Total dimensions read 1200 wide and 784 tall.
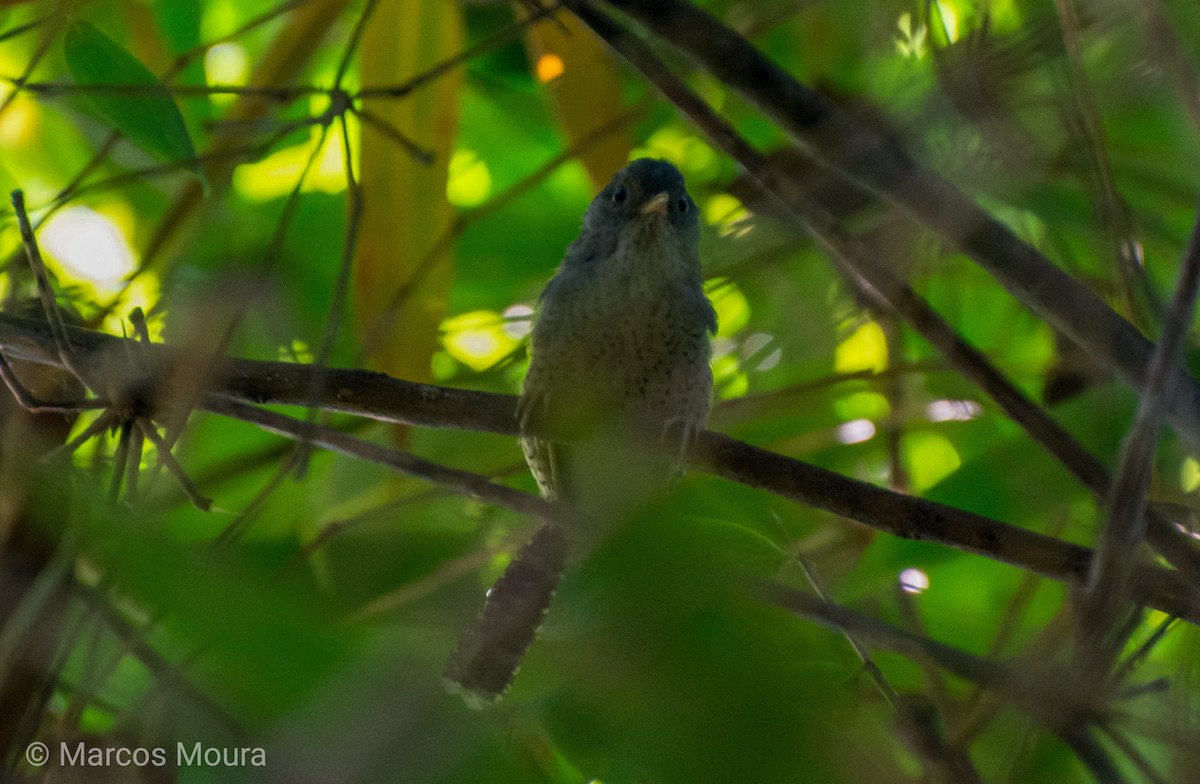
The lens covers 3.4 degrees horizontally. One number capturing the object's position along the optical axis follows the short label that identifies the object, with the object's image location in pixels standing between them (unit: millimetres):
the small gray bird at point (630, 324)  4316
